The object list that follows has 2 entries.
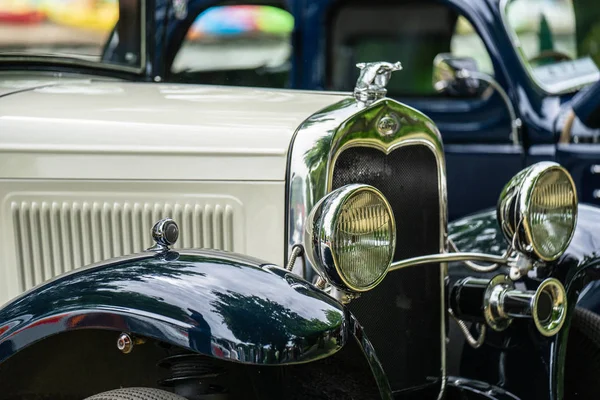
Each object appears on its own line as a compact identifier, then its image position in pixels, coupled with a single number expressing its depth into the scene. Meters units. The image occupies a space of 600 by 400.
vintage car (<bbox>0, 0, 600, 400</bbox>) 4.12
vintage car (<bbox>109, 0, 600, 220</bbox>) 10.35
